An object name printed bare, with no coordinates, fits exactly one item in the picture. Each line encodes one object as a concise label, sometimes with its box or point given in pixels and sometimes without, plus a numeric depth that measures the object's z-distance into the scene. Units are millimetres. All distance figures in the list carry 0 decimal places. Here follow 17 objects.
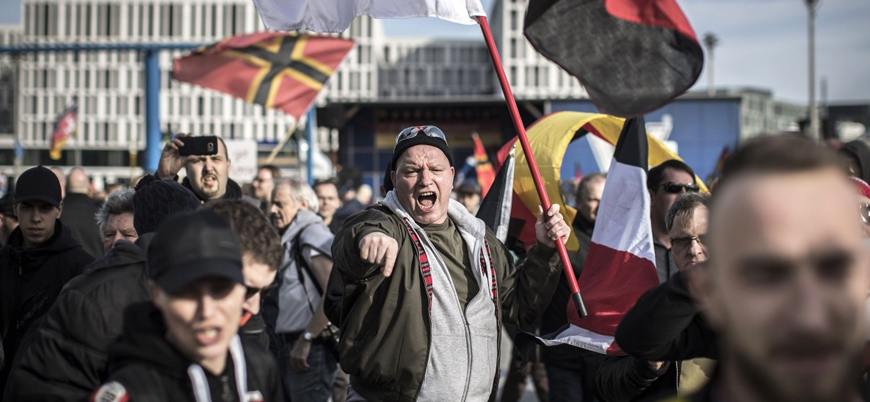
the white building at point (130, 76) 100375
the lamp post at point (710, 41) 61375
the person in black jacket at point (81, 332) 2566
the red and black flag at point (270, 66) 12844
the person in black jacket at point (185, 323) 2053
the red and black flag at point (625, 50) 2918
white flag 4332
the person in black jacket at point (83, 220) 6844
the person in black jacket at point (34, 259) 4391
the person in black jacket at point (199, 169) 5348
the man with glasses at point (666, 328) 2293
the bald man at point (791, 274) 1263
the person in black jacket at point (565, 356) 5953
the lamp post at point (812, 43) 25766
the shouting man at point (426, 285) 3711
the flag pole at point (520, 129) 4012
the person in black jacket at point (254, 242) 2414
